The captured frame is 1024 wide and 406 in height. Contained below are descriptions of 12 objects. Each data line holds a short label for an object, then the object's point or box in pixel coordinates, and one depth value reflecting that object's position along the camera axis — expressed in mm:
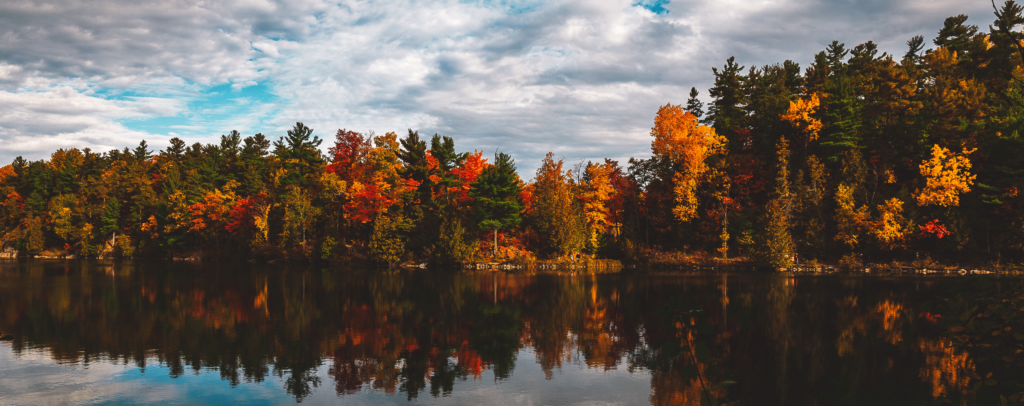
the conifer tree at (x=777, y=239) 39219
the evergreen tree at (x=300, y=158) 60844
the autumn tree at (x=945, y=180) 38125
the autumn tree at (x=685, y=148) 45688
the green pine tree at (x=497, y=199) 47625
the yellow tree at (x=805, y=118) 44594
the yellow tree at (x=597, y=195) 52125
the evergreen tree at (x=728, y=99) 54094
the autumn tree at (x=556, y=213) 47625
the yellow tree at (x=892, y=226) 38594
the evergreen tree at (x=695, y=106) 62250
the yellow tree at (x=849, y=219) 39938
